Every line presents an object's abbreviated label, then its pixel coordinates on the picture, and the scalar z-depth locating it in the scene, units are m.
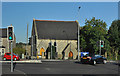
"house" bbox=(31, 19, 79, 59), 60.62
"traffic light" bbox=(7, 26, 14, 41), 15.72
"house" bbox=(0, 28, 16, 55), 67.69
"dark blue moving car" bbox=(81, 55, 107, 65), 27.85
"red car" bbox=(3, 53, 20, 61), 36.50
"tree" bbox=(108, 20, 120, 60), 51.41
